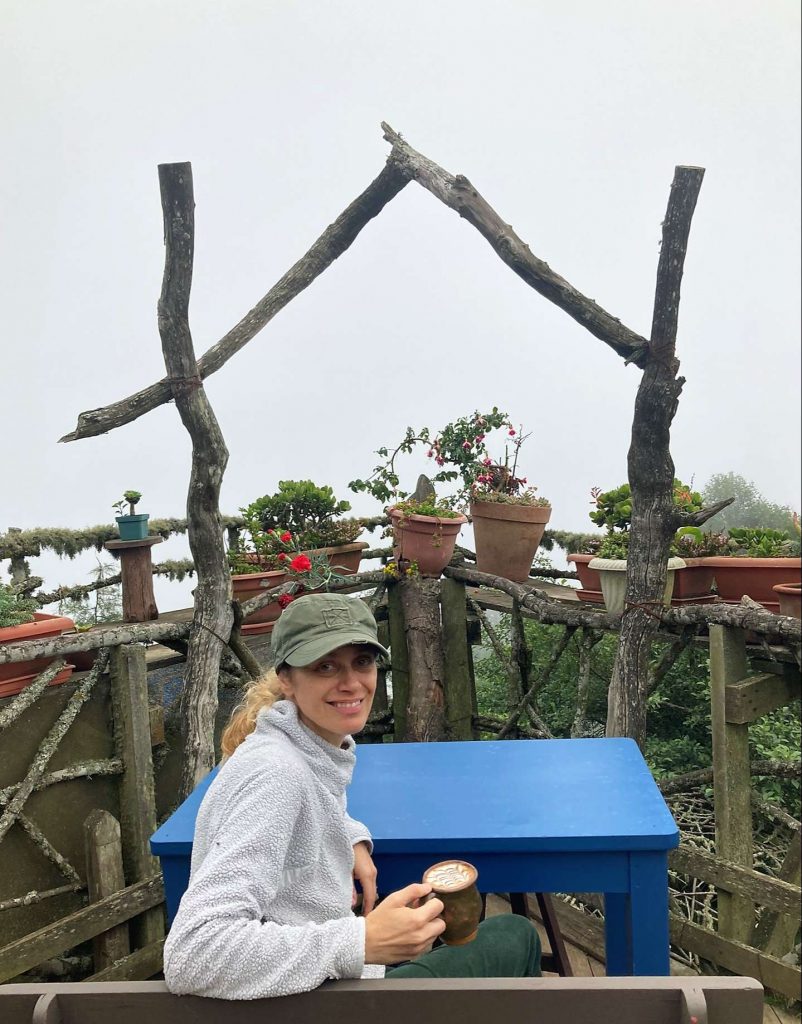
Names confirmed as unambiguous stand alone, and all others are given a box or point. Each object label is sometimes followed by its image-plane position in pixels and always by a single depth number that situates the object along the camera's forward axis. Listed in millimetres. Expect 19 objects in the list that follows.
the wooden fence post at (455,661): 4105
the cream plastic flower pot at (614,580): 3150
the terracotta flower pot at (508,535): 4027
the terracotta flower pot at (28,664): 2539
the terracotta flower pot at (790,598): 2279
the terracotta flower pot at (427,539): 3930
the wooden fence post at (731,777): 2697
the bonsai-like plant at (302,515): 4219
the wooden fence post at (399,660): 4156
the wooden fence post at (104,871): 2682
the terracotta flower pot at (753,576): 2812
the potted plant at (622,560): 3152
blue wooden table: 1443
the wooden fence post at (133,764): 2852
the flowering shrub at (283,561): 3452
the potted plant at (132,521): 3430
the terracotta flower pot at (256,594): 3666
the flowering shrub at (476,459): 4188
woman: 985
